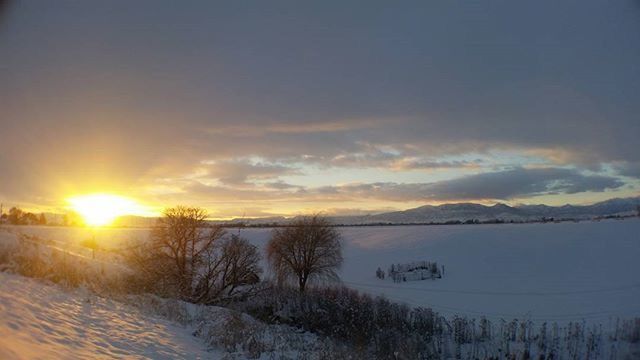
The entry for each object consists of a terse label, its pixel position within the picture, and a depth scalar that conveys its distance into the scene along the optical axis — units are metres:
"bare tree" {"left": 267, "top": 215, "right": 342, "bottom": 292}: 39.66
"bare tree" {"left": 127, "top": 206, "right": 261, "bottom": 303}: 30.50
